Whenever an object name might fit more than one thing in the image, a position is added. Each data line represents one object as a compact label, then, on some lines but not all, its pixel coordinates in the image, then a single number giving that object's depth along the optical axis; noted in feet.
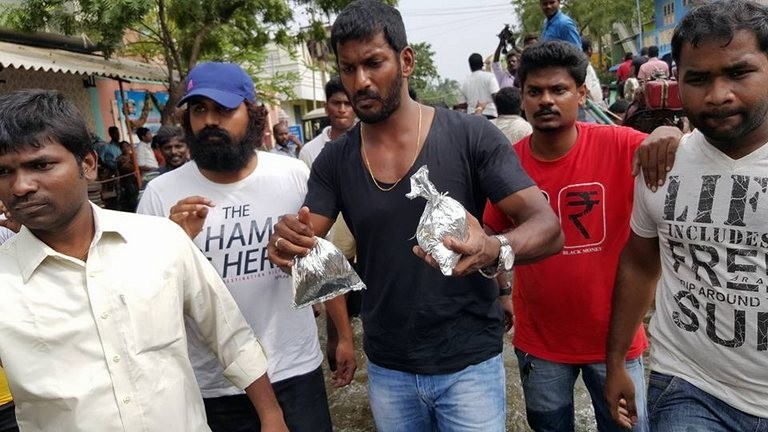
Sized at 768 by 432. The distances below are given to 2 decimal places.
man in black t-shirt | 5.98
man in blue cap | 7.19
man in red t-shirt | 7.46
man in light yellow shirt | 4.79
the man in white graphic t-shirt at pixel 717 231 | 5.20
